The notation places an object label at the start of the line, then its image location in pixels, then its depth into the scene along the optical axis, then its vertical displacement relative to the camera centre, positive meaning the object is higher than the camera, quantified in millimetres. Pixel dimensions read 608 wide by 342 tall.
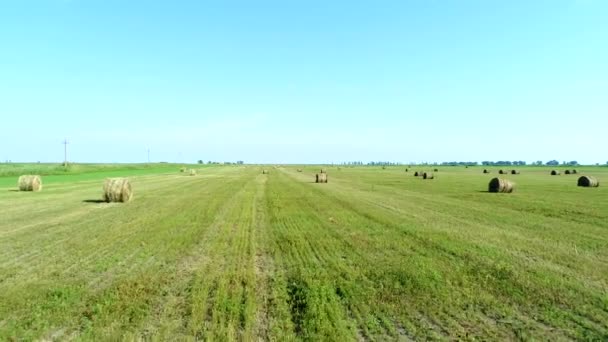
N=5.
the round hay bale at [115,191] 23844 -1703
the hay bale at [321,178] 48066 -1830
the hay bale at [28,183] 32156 -1698
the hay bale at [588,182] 40906 -1851
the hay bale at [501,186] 32531 -1813
